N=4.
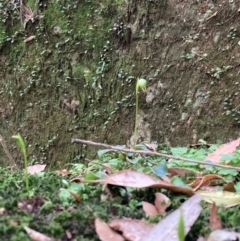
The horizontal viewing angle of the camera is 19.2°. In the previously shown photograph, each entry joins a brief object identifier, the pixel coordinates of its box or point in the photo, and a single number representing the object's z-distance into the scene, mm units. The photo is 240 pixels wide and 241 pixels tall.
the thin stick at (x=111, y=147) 1239
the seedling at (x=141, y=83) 1593
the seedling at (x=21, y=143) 1207
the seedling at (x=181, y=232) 984
